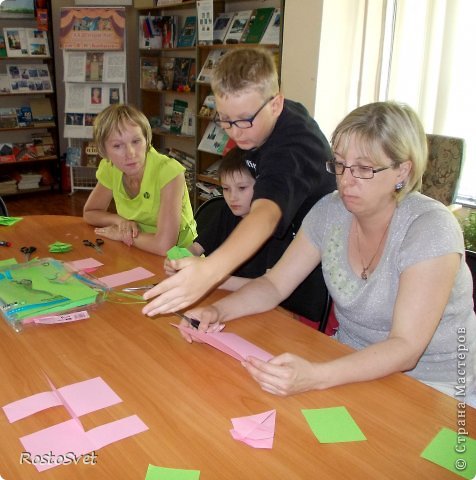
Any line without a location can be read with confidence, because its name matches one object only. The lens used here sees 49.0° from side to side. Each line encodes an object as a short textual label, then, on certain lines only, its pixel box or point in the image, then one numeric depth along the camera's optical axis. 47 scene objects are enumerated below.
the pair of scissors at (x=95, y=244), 2.05
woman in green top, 2.15
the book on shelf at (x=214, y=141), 4.75
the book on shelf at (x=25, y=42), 5.45
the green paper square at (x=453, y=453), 0.93
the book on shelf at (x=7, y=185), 5.73
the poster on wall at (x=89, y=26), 5.48
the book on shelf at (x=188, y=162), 5.32
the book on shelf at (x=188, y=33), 5.05
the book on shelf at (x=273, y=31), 3.98
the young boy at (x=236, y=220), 1.93
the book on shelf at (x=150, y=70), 5.80
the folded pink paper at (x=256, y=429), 0.98
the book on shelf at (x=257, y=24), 4.13
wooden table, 0.92
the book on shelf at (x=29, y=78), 5.57
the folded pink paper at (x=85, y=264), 1.83
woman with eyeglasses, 1.19
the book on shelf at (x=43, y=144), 5.97
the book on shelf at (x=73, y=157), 5.86
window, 3.25
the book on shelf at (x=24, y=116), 5.76
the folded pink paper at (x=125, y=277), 1.72
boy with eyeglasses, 1.38
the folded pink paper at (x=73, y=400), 1.06
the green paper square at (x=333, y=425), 1.00
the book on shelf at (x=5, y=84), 5.52
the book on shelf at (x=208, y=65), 4.73
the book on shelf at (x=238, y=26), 4.34
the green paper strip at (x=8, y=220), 2.35
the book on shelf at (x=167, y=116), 5.86
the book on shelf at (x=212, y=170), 4.96
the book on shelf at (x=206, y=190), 4.87
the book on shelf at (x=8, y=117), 5.64
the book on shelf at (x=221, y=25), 4.55
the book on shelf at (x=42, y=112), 5.86
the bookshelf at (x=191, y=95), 4.63
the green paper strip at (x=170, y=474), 0.89
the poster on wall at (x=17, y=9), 5.43
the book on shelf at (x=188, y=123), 5.40
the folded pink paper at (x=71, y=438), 0.94
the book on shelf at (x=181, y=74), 5.29
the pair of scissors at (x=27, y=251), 1.96
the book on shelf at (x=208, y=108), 4.84
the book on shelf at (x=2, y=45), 5.46
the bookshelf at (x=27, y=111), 5.55
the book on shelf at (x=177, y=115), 5.56
